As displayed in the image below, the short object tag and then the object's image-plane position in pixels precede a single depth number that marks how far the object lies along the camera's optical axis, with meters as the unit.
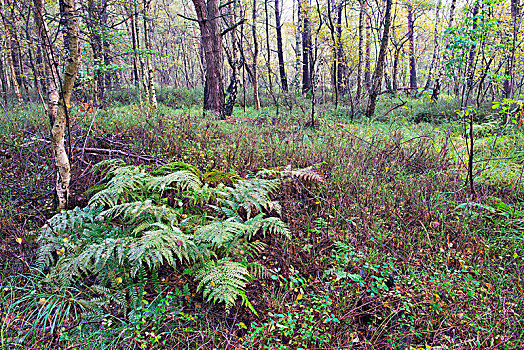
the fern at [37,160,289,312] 2.28
